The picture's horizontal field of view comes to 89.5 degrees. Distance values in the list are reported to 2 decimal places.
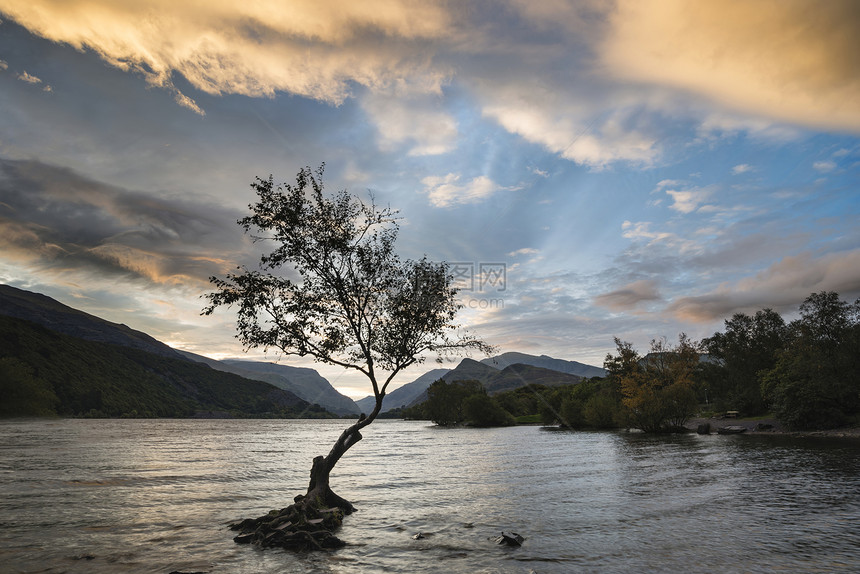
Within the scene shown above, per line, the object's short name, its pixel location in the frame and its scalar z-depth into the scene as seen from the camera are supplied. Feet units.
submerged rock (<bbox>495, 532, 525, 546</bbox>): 65.46
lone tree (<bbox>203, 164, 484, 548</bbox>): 79.15
